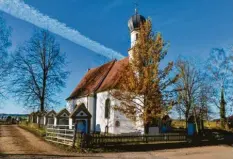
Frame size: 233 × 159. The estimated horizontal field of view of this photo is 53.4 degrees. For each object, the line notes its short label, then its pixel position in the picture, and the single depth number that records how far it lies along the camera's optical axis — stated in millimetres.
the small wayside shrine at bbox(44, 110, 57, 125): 36469
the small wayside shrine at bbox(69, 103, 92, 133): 24312
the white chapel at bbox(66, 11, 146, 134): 28094
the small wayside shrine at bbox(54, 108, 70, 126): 28405
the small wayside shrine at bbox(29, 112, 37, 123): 49266
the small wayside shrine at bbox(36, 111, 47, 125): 31781
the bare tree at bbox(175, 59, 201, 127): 32656
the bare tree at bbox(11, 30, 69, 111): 30203
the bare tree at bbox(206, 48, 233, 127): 31775
